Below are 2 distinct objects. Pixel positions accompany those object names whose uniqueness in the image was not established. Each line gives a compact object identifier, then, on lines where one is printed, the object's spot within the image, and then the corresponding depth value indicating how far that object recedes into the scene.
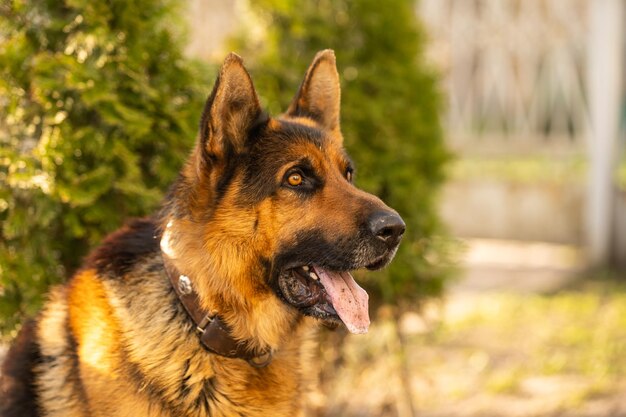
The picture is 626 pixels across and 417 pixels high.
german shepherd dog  3.31
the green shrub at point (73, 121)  4.02
